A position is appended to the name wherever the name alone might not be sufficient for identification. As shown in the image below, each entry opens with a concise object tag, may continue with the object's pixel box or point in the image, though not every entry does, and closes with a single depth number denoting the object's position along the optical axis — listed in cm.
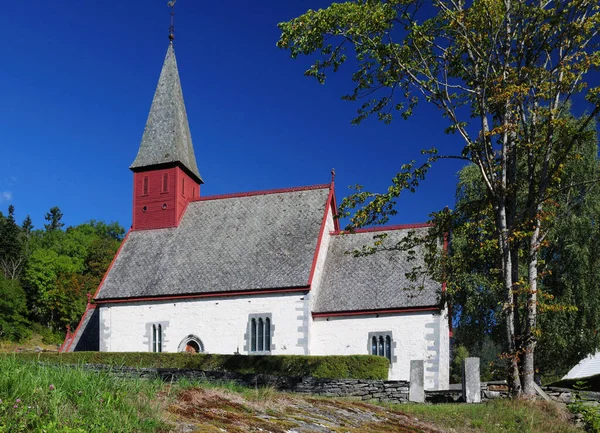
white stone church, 2694
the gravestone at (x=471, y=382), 1578
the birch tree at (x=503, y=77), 1516
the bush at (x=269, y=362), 2416
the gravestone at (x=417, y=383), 1584
